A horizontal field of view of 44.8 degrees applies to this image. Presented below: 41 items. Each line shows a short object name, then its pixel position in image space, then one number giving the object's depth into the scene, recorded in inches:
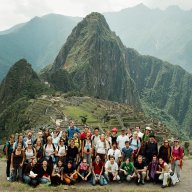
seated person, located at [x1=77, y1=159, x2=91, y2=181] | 469.2
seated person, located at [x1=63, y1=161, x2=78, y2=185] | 460.7
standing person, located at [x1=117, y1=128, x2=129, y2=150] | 494.9
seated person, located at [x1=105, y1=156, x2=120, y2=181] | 469.4
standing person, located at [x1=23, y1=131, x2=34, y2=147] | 493.9
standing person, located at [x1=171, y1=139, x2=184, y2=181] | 481.1
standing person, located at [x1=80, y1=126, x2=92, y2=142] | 496.1
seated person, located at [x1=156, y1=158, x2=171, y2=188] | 464.3
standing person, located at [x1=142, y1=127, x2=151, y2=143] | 492.7
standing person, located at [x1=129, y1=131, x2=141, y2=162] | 490.5
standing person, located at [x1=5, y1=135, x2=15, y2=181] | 481.9
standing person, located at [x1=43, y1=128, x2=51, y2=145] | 509.4
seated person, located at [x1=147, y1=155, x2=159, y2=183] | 470.3
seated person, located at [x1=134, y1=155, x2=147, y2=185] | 469.9
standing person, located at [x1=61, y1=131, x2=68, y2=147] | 494.9
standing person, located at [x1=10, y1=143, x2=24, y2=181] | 460.3
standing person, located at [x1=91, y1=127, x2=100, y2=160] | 490.1
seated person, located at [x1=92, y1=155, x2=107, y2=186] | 466.2
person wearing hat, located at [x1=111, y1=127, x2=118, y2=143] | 498.8
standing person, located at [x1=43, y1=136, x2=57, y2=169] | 475.5
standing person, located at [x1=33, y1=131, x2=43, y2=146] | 483.3
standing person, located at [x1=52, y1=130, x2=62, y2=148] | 494.2
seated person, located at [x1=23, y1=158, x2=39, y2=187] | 452.8
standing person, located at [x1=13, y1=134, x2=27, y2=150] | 462.1
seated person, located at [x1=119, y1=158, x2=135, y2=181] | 471.0
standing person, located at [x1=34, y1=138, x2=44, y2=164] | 472.9
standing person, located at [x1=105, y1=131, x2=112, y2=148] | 494.4
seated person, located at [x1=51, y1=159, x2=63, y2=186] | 452.4
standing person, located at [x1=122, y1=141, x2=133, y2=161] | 482.6
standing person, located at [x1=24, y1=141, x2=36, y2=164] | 465.1
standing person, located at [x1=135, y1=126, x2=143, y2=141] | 505.0
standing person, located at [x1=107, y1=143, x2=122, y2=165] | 478.5
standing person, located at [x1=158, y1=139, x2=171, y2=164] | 481.1
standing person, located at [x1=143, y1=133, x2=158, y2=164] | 478.9
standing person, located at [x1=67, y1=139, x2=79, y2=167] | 471.8
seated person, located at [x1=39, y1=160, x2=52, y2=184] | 457.6
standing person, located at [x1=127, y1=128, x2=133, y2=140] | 509.5
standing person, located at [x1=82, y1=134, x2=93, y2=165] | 485.2
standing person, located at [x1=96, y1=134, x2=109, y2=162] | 486.0
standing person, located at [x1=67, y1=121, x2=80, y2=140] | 520.7
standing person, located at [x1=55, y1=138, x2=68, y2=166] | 471.0
